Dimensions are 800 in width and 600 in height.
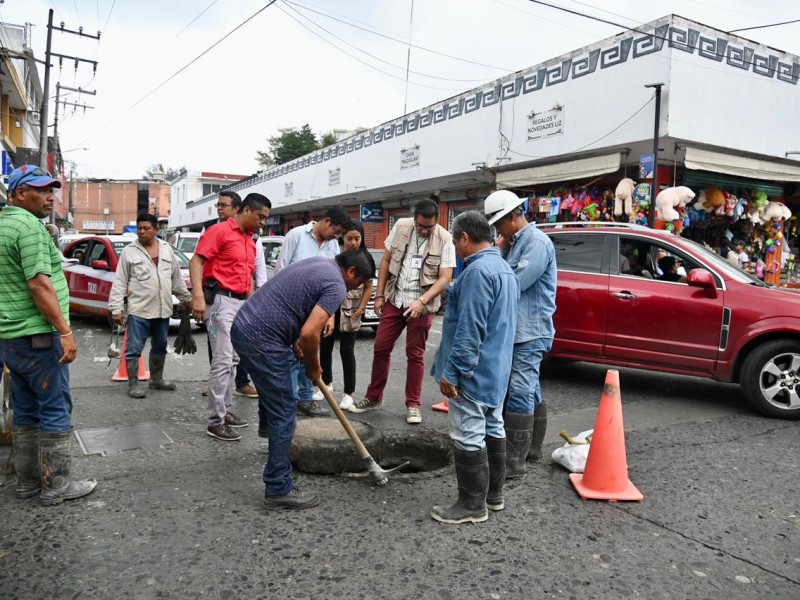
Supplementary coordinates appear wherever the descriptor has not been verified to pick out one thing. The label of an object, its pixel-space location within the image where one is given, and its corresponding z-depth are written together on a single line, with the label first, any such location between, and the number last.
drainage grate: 4.35
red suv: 5.58
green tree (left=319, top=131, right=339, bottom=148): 49.92
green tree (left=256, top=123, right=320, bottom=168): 50.47
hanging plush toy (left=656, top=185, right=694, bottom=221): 11.11
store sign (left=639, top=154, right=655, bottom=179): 11.17
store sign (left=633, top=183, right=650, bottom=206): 11.55
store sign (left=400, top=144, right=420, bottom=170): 17.94
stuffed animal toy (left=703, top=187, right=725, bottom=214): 12.17
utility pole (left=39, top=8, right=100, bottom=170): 23.81
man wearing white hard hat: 3.92
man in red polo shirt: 4.60
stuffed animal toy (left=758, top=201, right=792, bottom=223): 12.92
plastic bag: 4.06
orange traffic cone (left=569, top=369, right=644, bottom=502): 3.71
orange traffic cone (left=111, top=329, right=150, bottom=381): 6.72
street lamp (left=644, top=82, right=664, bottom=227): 10.73
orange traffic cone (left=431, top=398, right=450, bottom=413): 5.81
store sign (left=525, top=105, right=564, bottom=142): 12.94
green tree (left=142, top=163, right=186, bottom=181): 86.89
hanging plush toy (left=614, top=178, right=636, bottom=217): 11.77
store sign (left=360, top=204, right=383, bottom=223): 22.83
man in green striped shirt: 3.20
